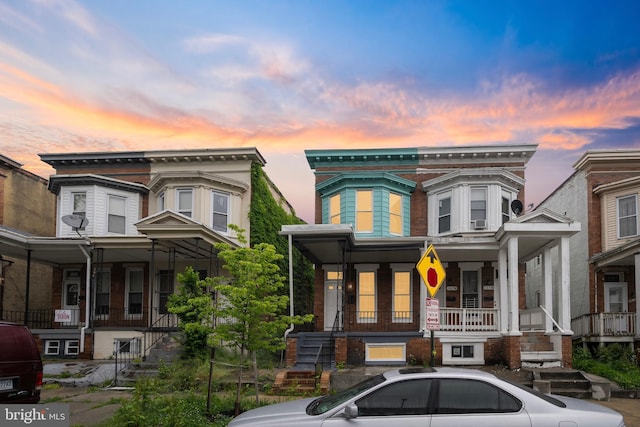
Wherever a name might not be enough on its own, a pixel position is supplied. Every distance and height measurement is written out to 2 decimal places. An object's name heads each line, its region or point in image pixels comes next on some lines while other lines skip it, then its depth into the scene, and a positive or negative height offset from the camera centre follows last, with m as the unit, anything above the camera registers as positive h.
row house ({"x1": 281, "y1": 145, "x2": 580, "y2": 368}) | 19.38 +1.06
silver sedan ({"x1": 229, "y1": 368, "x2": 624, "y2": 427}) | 7.52 -1.64
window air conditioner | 22.55 +2.12
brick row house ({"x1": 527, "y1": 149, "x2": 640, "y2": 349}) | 22.67 +1.96
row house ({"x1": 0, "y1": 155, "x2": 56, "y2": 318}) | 26.98 +2.72
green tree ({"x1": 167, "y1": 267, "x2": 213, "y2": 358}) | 12.01 -0.66
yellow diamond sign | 11.97 +0.20
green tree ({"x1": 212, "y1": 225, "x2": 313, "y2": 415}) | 11.77 -0.45
